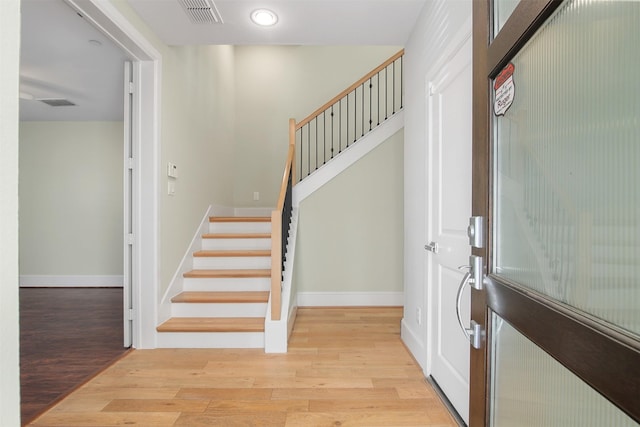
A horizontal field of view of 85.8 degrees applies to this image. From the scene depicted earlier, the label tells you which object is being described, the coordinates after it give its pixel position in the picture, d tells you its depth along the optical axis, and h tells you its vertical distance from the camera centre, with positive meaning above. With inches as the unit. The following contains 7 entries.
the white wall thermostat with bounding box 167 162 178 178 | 118.1 +15.1
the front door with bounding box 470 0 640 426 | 22.9 +0.3
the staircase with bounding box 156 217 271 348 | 110.8 -29.3
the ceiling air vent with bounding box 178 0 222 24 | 93.4 +57.3
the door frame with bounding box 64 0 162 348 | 109.3 +3.9
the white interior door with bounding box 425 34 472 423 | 68.6 +0.8
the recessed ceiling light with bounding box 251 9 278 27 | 98.2 +57.5
